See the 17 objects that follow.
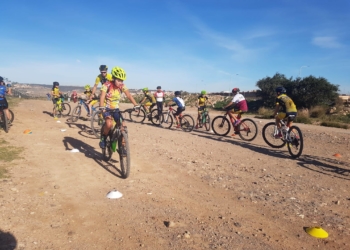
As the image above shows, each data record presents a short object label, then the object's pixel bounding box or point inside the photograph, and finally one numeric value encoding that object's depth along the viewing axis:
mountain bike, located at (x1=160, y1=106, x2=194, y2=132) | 12.65
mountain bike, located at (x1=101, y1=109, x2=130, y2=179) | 5.16
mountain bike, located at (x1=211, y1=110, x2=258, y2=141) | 10.45
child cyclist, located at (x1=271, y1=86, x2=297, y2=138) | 8.16
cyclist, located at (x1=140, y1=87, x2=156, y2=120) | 14.26
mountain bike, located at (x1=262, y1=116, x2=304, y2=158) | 7.71
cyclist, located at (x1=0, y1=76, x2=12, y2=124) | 9.28
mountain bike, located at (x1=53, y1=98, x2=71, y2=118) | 14.68
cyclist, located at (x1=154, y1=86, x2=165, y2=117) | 13.83
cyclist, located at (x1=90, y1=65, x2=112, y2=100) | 9.15
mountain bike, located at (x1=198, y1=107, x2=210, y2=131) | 12.47
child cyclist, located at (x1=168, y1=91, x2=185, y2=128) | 12.26
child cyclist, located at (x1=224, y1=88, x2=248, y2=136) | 10.38
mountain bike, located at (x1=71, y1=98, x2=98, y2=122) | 12.53
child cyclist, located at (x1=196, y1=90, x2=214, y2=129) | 12.50
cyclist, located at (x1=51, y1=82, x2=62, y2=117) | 14.46
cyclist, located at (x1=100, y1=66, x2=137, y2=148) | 5.68
